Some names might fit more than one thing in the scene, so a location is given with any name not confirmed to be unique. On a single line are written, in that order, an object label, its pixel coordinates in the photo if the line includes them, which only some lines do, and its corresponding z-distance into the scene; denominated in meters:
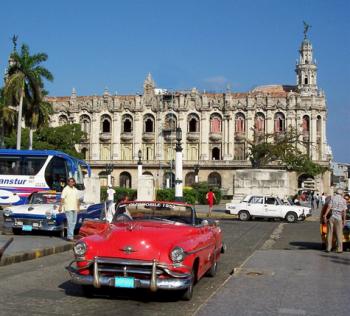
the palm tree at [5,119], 52.69
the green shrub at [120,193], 47.28
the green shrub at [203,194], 50.22
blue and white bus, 27.69
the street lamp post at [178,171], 30.95
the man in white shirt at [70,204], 15.27
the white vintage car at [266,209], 31.06
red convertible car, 7.29
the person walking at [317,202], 56.78
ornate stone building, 81.25
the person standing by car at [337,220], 13.75
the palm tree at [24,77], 46.03
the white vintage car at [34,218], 16.70
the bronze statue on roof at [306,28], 94.38
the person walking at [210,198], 34.55
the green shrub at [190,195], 45.34
